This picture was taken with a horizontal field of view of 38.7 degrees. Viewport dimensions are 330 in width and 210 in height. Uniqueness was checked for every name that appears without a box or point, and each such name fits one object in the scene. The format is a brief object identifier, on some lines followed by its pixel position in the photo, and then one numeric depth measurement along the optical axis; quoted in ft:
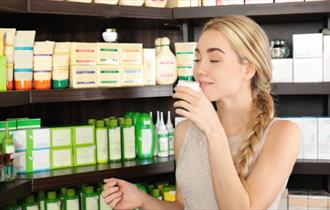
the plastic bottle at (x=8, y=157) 6.97
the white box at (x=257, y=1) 8.39
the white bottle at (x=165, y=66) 8.63
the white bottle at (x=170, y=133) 8.88
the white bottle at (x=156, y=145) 8.81
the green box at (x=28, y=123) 7.59
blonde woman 4.56
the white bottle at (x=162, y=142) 8.72
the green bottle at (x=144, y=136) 8.57
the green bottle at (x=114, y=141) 8.32
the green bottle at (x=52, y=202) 7.76
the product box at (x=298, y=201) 8.60
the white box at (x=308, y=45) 8.34
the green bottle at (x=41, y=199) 7.75
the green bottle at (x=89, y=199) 8.09
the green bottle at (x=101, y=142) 8.21
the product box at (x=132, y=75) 8.32
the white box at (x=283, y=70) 8.48
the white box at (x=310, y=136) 8.46
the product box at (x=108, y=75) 8.07
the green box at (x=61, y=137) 7.78
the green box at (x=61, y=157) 7.79
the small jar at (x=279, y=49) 8.81
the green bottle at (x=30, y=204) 7.59
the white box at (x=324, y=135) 8.42
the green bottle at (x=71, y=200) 7.93
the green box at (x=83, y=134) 7.98
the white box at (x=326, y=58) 8.31
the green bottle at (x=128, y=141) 8.46
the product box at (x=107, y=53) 8.08
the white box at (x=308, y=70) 8.35
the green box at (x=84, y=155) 8.00
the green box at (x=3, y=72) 6.80
